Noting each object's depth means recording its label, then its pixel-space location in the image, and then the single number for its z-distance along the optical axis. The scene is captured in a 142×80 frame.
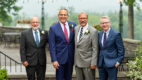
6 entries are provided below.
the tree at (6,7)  29.88
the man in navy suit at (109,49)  4.89
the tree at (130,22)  18.94
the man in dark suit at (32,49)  5.19
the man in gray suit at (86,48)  4.96
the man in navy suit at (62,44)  5.04
